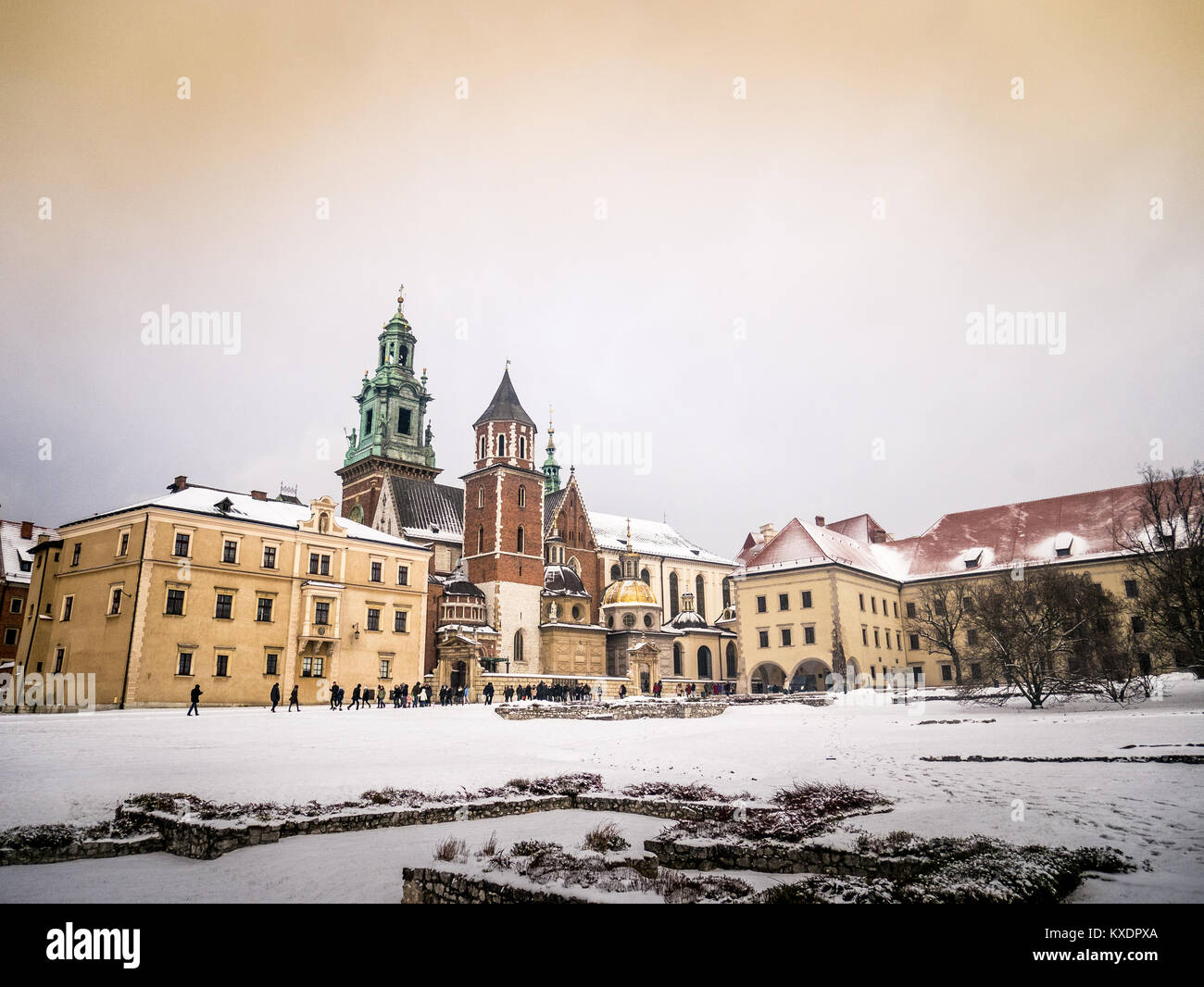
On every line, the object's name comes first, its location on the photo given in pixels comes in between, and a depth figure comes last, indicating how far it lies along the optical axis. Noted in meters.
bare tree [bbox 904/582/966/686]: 44.75
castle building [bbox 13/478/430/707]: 37.97
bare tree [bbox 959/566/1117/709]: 31.84
